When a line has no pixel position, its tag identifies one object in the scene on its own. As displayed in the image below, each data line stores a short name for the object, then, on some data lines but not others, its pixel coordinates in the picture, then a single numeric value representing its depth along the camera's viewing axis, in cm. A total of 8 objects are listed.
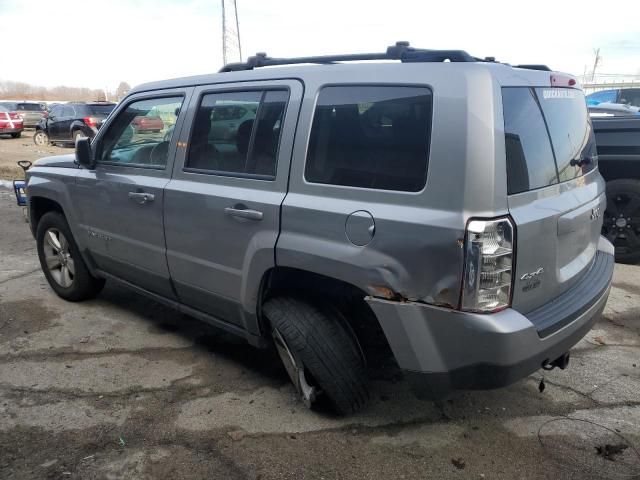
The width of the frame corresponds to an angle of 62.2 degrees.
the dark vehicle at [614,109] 970
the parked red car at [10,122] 2139
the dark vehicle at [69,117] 1805
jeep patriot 218
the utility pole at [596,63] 6269
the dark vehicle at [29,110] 2625
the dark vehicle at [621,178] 549
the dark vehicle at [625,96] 1399
